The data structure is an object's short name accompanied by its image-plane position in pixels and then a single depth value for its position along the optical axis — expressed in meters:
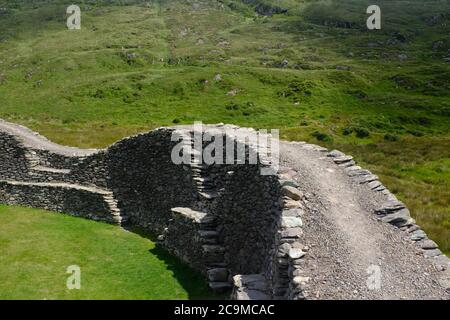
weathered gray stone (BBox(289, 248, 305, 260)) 11.87
